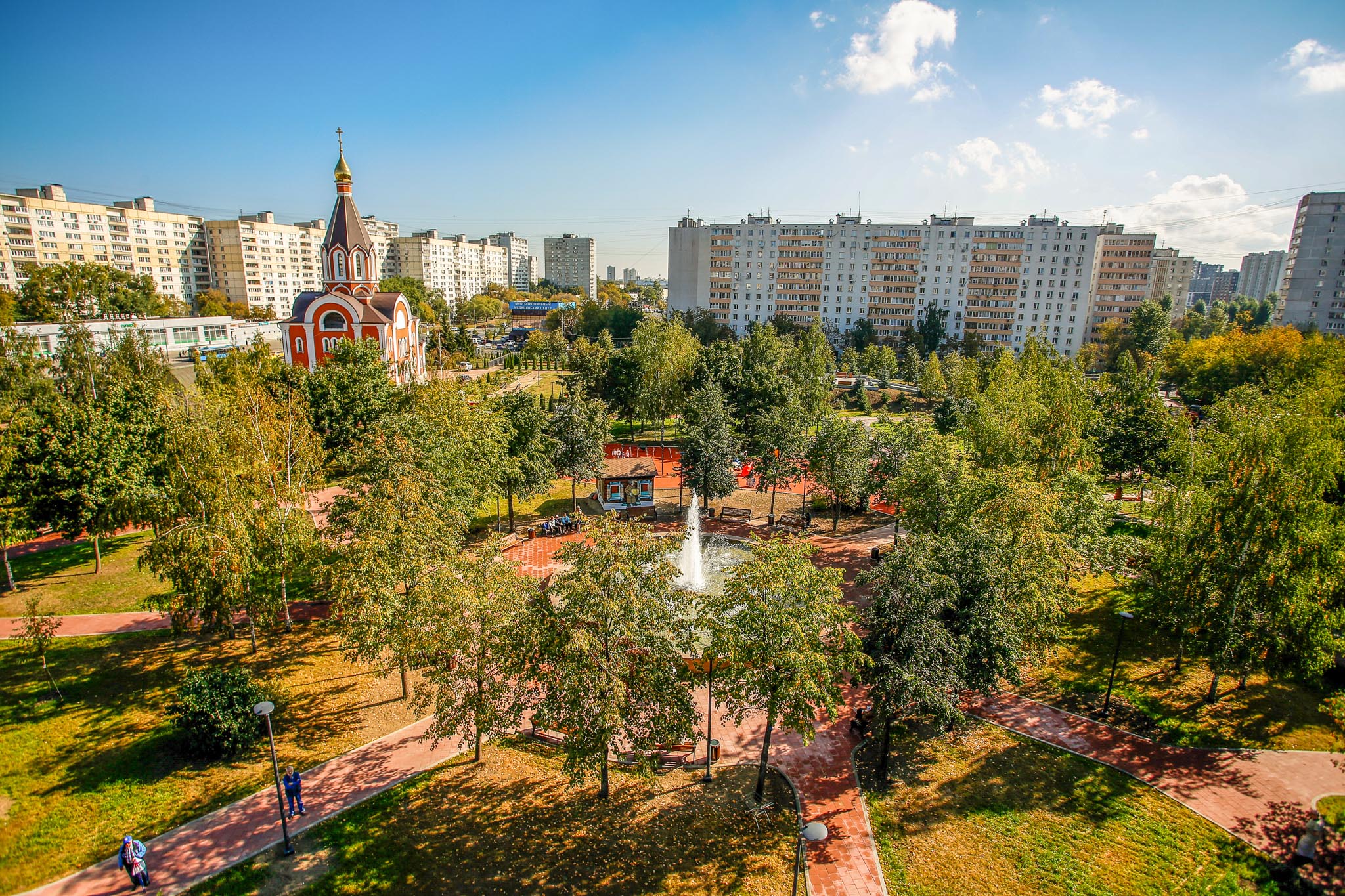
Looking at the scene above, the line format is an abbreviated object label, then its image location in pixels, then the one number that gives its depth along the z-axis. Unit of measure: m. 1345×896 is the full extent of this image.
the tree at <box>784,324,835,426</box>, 47.88
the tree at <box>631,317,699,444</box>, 47.34
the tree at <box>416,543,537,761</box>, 13.47
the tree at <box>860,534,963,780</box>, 13.74
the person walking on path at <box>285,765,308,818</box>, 13.41
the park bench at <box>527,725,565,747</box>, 16.19
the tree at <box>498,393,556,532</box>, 28.17
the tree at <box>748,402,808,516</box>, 30.50
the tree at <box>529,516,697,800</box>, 12.33
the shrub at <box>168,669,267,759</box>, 15.06
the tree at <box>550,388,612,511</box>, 30.55
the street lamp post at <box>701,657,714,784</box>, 14.71
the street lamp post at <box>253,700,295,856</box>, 11.81
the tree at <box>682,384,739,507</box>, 30.28
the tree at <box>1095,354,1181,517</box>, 32.62
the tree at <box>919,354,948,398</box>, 61.28
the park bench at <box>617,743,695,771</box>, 15.27
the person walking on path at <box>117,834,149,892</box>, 11.73
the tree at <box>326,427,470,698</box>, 14.84
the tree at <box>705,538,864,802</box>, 12.78
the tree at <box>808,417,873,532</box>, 28.81
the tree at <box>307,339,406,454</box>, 34.94
